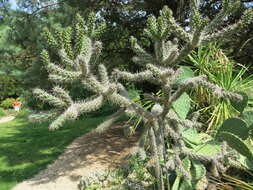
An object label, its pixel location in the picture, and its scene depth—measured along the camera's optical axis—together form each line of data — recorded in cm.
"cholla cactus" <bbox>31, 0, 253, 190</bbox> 167
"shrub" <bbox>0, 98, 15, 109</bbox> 1878
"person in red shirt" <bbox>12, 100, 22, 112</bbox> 1734
